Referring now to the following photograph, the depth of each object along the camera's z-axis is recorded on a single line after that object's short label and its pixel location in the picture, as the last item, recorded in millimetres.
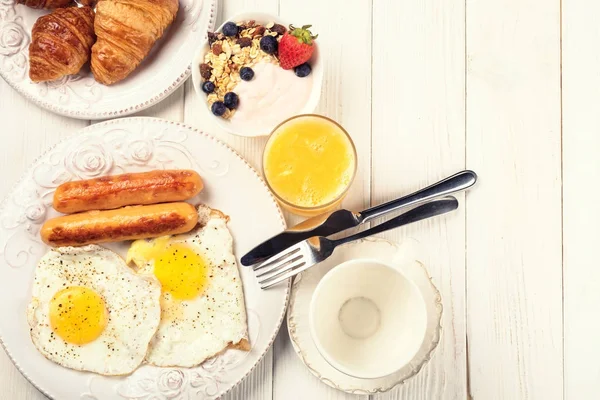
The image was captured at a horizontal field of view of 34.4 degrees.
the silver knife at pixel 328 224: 867
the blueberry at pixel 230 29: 871
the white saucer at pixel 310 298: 850
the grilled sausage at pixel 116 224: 859
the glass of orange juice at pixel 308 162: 853
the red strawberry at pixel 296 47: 844
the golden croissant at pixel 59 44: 878
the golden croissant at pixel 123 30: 875
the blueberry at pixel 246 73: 864
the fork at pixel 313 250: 846
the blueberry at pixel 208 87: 870
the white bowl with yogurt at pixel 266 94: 873
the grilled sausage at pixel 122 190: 863
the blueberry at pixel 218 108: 866
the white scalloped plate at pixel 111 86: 894
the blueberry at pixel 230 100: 866
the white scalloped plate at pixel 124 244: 874
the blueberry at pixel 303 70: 870
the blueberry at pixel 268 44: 859
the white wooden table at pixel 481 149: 905
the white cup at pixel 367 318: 824
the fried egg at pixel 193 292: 878
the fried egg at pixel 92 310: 875
